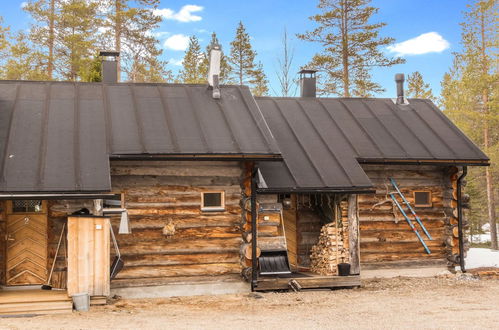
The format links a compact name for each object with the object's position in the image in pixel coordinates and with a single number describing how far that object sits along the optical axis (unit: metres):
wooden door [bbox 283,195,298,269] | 15.88
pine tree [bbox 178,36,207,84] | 38.69
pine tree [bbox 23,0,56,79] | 33.31
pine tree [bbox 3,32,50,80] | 32.19
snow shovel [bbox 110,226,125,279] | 12.41
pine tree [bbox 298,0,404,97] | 32.94
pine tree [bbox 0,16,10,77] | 32.12
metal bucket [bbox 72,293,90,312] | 11.30
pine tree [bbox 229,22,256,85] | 40.22
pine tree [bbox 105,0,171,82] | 32.50
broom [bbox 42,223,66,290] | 12.48
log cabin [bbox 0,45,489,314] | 12.07
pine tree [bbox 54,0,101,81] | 32.81
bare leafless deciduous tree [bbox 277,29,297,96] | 29.56
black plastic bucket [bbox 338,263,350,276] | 14.19
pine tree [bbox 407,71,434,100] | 40.81
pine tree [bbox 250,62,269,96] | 40.62
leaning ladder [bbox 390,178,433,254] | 15.91
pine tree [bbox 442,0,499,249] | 28.11
